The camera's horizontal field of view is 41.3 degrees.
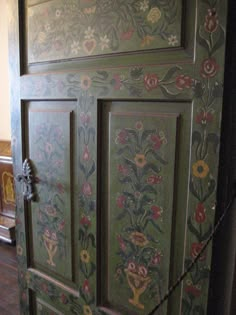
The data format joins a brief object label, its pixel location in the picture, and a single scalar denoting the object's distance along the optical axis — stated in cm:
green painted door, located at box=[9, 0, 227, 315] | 75
